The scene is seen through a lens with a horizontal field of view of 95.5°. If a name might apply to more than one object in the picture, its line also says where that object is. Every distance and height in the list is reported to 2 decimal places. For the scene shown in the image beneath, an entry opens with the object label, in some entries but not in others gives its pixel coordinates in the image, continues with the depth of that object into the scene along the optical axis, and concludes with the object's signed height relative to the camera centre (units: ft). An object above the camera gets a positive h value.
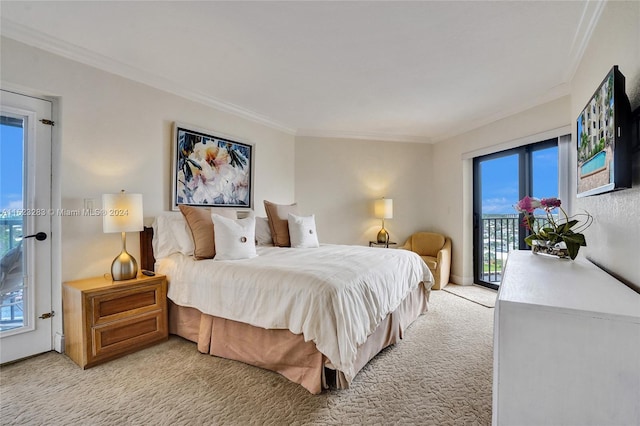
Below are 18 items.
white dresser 2.73 -1.45
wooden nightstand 6.89 -2.70
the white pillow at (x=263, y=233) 11.44 -0.84
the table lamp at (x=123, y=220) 7.55 -0.24
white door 7.07 -0.39
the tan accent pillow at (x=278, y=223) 11.41 -0.45
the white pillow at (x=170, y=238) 8.89 -0.82
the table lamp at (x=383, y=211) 15.30 +0.07
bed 5.91 -2.20
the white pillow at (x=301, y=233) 11.09 -0.81
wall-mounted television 4.09 +1.20
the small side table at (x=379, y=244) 15.65 -1.72
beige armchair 13.76 -2.01
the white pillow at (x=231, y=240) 8.44 -0.84
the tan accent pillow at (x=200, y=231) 8.57 -0.59
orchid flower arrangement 5.85 -0.36
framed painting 10.21 +1.64
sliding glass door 11.76 +0.91
